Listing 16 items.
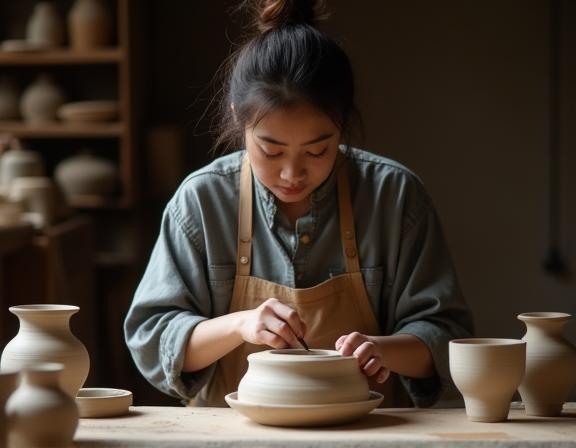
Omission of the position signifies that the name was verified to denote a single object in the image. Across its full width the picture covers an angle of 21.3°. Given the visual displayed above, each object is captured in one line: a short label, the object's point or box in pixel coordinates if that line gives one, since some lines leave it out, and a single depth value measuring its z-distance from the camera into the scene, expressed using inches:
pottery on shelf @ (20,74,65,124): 331.1
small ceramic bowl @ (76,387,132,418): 110.2
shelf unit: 322.7
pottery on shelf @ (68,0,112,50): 324.1
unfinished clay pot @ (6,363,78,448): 88.4
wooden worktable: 93.8
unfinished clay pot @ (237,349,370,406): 102.7
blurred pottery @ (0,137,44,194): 293.1
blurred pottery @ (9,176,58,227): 272.0
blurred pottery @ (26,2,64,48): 328.2
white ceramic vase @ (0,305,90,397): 105.5
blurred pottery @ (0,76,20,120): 334.6
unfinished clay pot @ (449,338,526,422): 103.4
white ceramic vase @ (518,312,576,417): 109.7
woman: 126.7
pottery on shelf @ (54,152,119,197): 322.1
